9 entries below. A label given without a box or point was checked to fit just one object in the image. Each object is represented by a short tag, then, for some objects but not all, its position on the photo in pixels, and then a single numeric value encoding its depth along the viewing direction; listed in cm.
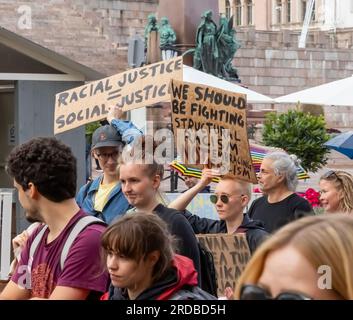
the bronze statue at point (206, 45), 3334
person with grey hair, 726
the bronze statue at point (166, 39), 3309
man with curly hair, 432
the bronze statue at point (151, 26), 3484
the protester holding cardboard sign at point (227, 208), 614
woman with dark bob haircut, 397
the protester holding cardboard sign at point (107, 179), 620
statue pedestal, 3363
